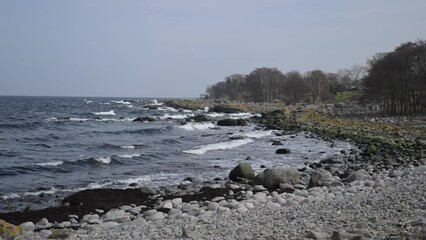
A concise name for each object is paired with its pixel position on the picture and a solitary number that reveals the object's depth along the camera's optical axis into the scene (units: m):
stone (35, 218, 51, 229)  9.85
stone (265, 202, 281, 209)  10.14
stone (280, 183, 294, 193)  13.24
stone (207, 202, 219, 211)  10.72
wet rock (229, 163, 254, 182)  15.83
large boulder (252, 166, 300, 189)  14.06
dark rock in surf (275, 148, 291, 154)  23.84
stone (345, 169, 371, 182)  13.69
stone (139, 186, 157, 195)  13.52
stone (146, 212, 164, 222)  9.90
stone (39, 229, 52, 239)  8.72
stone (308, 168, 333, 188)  13.66
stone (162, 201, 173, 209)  11.42
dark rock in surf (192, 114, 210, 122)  47.84
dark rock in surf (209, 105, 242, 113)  67.50
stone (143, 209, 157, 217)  10.41
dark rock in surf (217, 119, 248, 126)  43.72
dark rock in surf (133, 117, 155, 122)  51.60
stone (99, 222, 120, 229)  9.34
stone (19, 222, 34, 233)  9.36
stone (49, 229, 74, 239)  8.50
